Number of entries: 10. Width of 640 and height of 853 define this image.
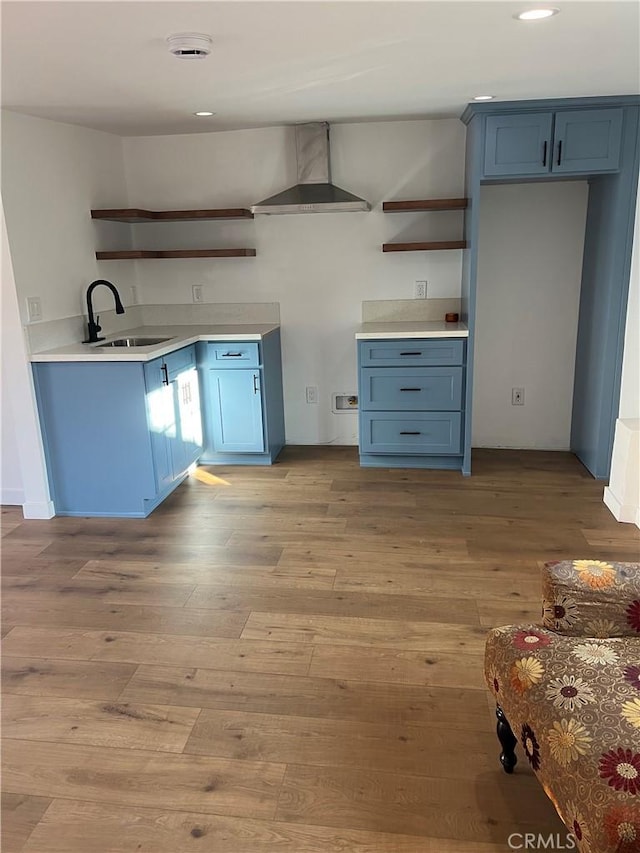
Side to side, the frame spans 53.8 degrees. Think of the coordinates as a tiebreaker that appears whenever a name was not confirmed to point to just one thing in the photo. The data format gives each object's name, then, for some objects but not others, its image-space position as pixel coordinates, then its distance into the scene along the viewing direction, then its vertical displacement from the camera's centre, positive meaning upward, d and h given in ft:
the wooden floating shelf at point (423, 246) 12.99 +0.29
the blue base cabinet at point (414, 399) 13.00 -2.82
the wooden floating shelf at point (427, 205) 12.66 +1.09
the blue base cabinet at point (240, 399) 13.69 -2.86
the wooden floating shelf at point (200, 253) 13.96 +0.30
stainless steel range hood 12.82 +1.58
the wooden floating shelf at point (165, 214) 13.08 +1.10
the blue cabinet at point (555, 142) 11.34 +2.02
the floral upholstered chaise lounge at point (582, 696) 4.09 -3.24
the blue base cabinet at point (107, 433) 11.35 -2.92
